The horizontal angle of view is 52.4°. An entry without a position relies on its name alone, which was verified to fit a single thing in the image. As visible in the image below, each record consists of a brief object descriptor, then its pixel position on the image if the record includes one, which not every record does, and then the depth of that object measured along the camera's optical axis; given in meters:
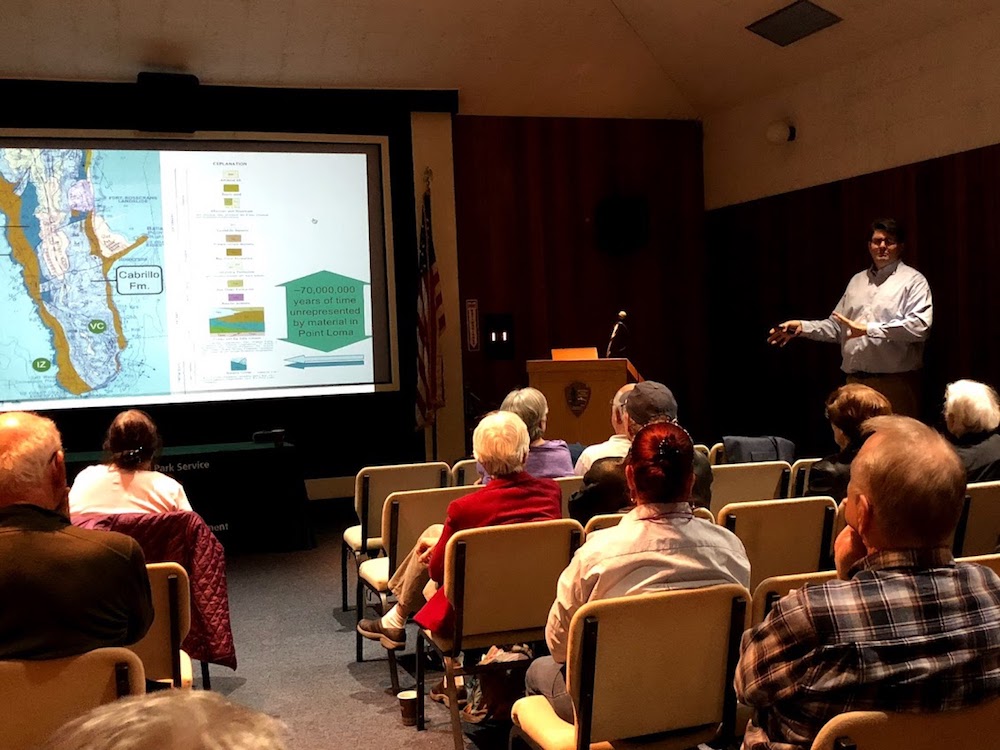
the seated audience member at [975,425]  3.92
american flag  8.02
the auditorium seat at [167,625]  2.80
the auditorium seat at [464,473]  4.87
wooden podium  7.08
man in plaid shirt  1.69
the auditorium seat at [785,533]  3.33
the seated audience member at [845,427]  3.75
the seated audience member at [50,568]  2.15
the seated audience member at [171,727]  0.70
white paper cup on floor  3.58
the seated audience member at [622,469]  3.42
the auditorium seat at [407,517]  3.85
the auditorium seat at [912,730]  1.64
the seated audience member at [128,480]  3.65
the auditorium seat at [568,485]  3.96
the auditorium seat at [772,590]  2.26
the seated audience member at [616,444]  3.81
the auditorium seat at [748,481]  4.25
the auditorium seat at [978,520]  3.56
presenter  6.20
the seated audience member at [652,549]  2.42
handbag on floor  3.49
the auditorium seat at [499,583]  3.05
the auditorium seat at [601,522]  3.08
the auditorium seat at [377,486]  4.53
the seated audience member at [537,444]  4.31
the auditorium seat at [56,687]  2.04
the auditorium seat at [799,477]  4.42
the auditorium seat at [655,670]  2.19
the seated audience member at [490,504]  3.25
